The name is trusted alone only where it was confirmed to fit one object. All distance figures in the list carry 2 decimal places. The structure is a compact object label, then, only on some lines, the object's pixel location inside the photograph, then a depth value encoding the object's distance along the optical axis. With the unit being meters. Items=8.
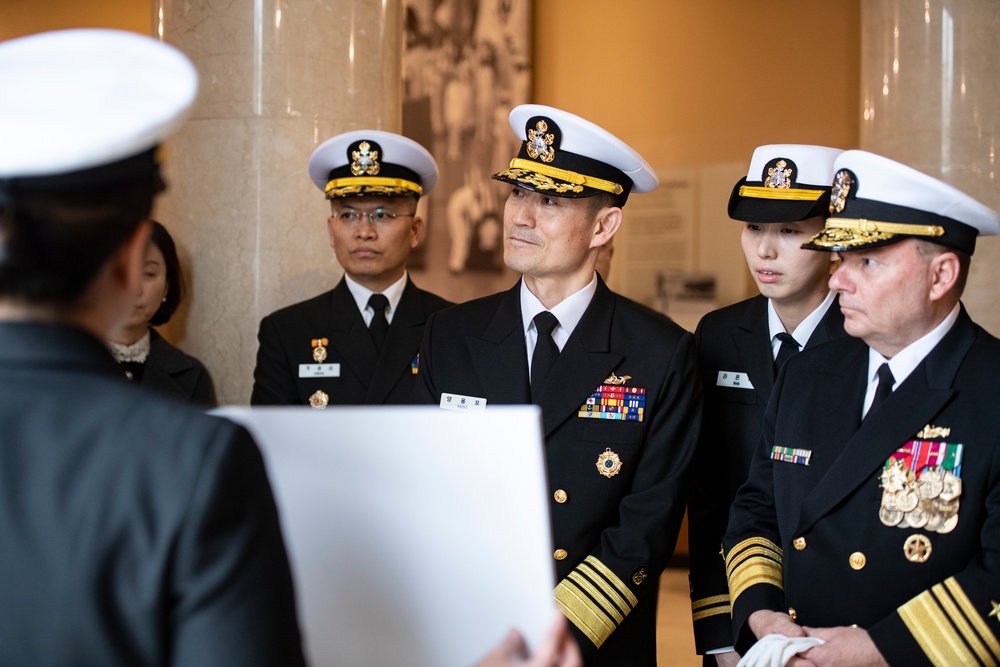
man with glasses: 3.44
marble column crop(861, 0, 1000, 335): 4.03
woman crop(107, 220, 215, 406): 3.43
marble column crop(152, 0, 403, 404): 3.66
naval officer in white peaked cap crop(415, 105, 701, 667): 2.44
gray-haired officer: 2.04
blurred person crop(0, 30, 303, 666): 0.96
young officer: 2.85
